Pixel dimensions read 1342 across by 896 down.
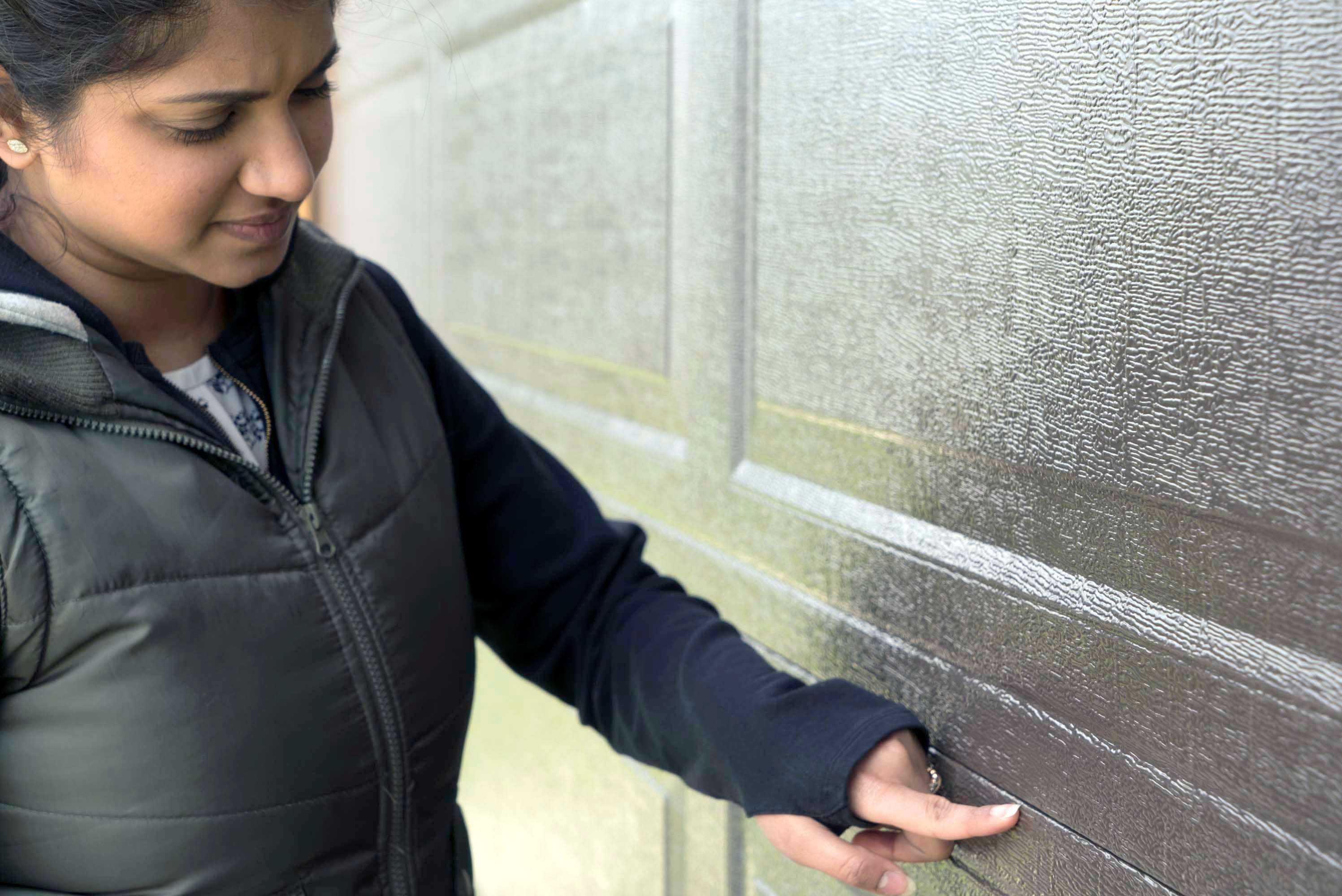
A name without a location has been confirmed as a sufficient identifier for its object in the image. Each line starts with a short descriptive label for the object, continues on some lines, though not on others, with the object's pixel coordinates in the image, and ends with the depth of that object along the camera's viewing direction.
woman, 0.70
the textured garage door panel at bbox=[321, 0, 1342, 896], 0.56
